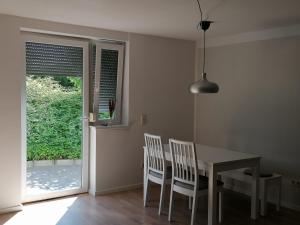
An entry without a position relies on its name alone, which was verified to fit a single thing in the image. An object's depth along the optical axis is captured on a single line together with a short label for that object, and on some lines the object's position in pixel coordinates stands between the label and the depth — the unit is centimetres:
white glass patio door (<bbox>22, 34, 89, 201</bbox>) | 429
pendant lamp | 340
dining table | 353
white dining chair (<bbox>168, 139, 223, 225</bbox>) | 356
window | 477
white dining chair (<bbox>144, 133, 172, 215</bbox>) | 401
